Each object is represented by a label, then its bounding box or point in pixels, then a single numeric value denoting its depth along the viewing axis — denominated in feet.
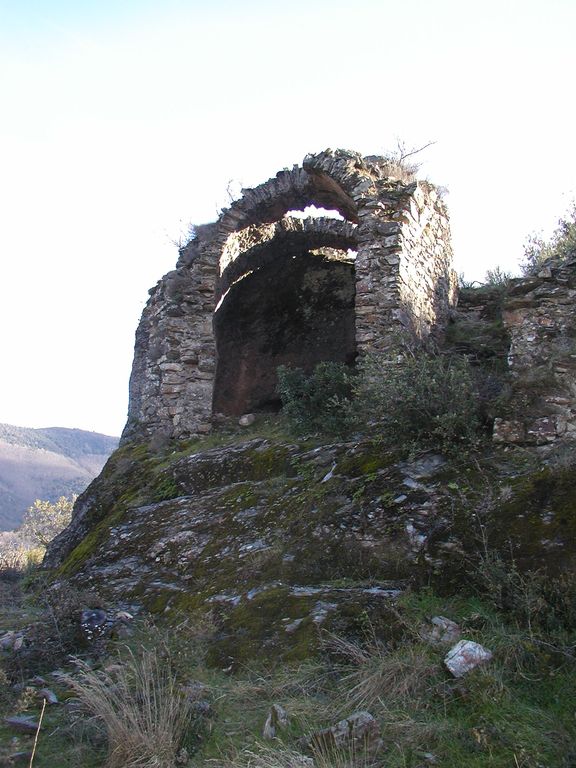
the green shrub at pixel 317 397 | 24.44
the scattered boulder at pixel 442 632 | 13.07
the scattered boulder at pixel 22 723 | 13.01
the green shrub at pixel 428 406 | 18.95
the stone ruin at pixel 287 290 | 29.30
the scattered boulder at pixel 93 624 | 17.16
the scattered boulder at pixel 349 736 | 10.71
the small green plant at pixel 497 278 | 40.02
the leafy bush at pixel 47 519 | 94.95
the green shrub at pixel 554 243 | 38.99
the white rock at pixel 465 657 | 11.98
